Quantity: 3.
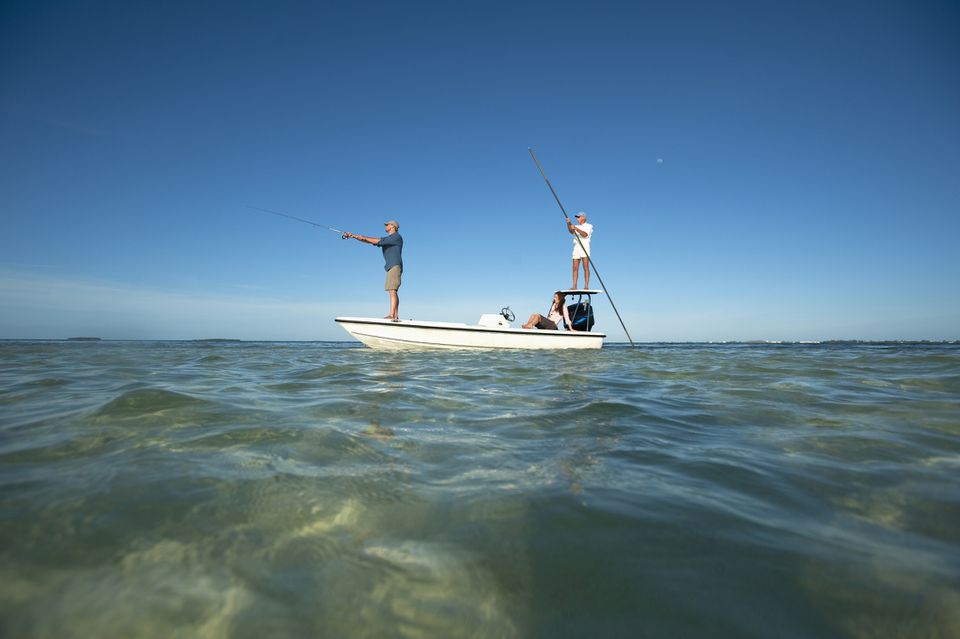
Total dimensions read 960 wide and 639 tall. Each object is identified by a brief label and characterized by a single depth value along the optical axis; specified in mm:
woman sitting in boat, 13453
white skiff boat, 10977
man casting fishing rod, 10883
